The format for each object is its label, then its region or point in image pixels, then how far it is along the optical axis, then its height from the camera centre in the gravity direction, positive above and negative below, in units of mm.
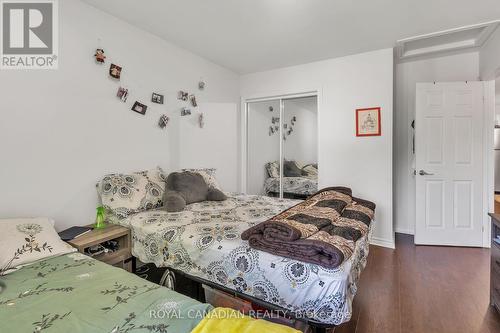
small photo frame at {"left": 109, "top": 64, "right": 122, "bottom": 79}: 2373 +895
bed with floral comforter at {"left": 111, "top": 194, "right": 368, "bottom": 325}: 1254 -581
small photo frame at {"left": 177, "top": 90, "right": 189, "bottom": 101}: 3111 +863
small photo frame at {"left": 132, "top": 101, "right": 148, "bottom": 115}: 2604 +597
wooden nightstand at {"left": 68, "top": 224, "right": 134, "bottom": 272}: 1771 -569
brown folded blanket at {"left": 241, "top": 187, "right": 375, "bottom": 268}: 1303 -419
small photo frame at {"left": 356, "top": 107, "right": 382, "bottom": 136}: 3176 +536
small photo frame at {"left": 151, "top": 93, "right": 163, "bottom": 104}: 2781 +741
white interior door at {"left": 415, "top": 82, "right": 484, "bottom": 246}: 3109 +2
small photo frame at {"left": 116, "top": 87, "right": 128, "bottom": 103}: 2449 +695
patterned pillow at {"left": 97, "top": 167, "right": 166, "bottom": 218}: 2178 -258
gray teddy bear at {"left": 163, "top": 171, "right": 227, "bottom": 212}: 2299 -281
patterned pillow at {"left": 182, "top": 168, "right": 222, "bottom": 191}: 2941 -153
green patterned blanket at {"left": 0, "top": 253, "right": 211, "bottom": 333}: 901 -570
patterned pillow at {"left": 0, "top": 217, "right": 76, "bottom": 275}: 1369 -462
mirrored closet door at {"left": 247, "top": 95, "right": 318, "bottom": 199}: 3732 +272
